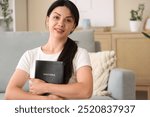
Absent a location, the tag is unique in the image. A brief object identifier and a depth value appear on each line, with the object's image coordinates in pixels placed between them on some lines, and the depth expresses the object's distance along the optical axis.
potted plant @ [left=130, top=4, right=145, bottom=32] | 8.09
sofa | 4.16
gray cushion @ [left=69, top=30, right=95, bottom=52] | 4.76
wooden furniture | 7.76
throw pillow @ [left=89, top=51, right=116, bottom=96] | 4.52
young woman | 2.72
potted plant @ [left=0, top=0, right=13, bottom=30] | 8.11
